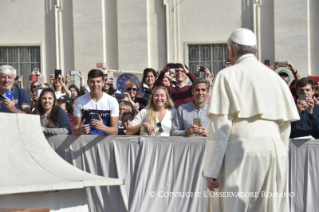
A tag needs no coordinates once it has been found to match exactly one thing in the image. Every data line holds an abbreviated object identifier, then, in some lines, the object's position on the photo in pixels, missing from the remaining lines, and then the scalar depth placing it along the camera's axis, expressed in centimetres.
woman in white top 1548
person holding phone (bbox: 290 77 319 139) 1440
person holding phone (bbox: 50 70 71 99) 2292
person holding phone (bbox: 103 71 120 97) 2119
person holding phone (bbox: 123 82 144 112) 1836
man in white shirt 1543
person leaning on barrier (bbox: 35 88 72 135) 1556
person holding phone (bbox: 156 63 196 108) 1752
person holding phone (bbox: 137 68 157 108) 1909
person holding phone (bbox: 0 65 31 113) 1608
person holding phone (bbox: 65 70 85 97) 2256
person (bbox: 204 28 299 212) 930
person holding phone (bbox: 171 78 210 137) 1512
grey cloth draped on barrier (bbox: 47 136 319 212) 1440
